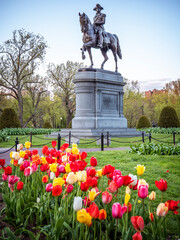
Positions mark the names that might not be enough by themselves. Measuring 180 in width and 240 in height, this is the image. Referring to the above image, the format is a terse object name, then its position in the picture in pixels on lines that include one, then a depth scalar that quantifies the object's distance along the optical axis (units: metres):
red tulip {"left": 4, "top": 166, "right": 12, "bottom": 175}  2.50
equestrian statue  16.39
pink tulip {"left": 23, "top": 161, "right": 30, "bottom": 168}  2.84
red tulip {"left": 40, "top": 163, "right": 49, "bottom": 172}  2.63
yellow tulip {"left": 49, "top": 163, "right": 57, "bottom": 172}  2.43
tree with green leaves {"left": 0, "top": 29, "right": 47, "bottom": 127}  29.89
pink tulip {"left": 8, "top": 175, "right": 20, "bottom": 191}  2.48
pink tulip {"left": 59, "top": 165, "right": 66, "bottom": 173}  2.47
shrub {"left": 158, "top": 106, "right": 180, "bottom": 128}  24.89
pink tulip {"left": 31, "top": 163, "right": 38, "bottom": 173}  2.75
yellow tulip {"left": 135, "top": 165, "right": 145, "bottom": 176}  2.18
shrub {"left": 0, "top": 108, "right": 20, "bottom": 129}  24.88
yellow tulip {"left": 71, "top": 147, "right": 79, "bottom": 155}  3.10
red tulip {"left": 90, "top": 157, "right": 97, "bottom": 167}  2.52
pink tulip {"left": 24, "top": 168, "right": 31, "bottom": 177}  2.59
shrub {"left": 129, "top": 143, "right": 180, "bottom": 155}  8.06
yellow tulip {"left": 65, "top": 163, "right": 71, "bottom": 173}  2.41
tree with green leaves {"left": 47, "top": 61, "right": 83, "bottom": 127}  36.03
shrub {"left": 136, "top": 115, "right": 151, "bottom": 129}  29.45
